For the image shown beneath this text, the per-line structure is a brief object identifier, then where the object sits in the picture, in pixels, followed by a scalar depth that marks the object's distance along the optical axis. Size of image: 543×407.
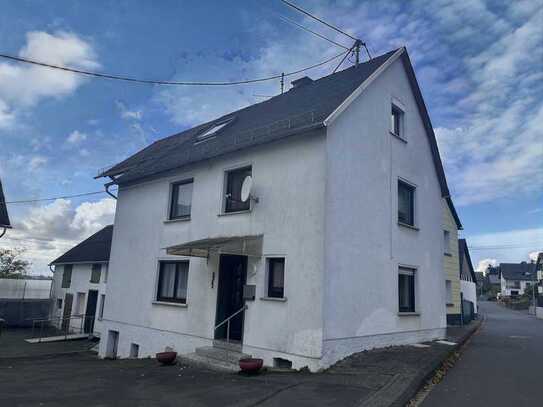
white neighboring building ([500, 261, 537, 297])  89.81
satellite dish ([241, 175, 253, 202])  11.42
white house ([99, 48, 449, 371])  10.18
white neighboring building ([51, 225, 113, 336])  26.27
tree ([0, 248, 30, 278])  42.59
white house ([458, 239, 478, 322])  25.91
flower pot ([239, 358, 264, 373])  9.23
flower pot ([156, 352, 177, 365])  11.43
